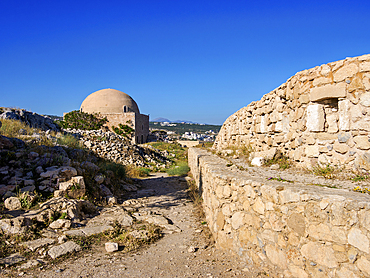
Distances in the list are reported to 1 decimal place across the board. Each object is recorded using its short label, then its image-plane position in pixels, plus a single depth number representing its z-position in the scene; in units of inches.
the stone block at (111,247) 130.4
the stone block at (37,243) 128.5
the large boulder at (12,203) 171.6
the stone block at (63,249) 123.9
